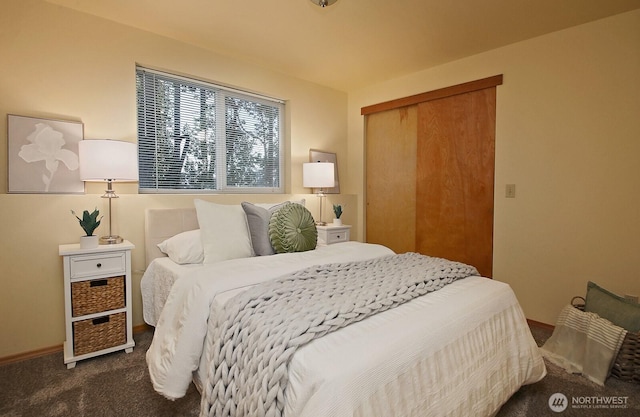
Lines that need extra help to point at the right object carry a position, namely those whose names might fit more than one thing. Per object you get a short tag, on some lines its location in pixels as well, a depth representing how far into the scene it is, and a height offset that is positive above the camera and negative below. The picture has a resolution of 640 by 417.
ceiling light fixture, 2.03 +1.25
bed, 0.95 -0.56
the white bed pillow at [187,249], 2.25 -0.36
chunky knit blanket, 1.00 -0.45
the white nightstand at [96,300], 2.04 -0.69
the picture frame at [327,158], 3.80 +0.48
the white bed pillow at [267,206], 2.55 -0.07
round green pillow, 2.30 -0.24
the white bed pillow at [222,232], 2.18 -0.25
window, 2.76 +0.59
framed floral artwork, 2.10 +0.29
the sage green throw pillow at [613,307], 2.00 -0.73
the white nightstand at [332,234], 3.43 -0.40
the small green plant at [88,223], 2.12 -0.17
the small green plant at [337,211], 3.66 -0.15
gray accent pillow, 2.32 -0.22
